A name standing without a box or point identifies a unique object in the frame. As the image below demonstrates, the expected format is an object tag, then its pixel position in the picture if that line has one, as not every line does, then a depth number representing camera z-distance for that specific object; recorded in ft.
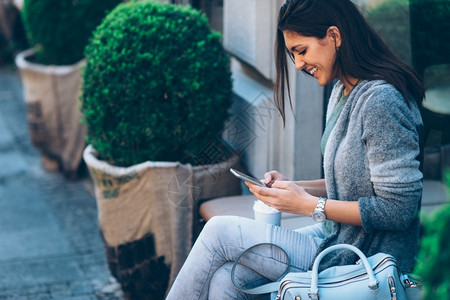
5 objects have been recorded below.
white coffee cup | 9.20
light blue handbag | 6.92
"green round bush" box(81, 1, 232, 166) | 11.78
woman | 7.25
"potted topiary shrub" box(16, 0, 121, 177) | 19.69
